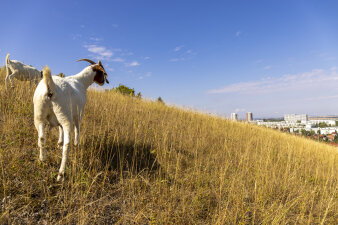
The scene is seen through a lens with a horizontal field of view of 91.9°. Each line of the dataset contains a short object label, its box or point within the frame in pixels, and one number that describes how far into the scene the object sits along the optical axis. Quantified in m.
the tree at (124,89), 13.67
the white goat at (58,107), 2.00
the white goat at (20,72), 4.94
